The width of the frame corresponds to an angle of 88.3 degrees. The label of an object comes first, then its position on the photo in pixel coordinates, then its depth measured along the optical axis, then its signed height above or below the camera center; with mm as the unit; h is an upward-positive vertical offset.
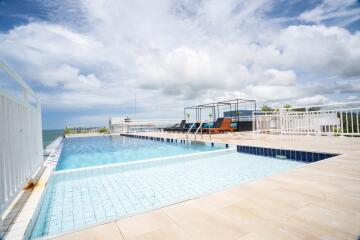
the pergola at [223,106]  13446 +1023
